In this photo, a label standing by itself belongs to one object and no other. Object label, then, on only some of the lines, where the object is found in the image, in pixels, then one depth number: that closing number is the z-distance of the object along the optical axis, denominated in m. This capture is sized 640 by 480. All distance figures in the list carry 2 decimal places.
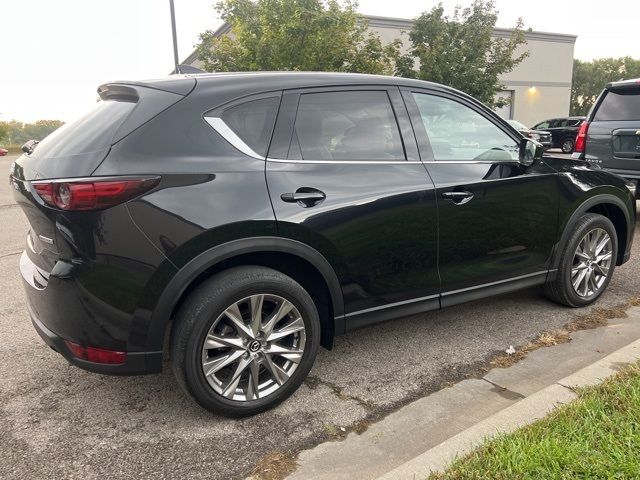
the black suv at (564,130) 23.02
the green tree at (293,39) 12.62
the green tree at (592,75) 58.61
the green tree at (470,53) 18.44
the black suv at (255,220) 2.33
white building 32.19
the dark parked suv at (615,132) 6.36
